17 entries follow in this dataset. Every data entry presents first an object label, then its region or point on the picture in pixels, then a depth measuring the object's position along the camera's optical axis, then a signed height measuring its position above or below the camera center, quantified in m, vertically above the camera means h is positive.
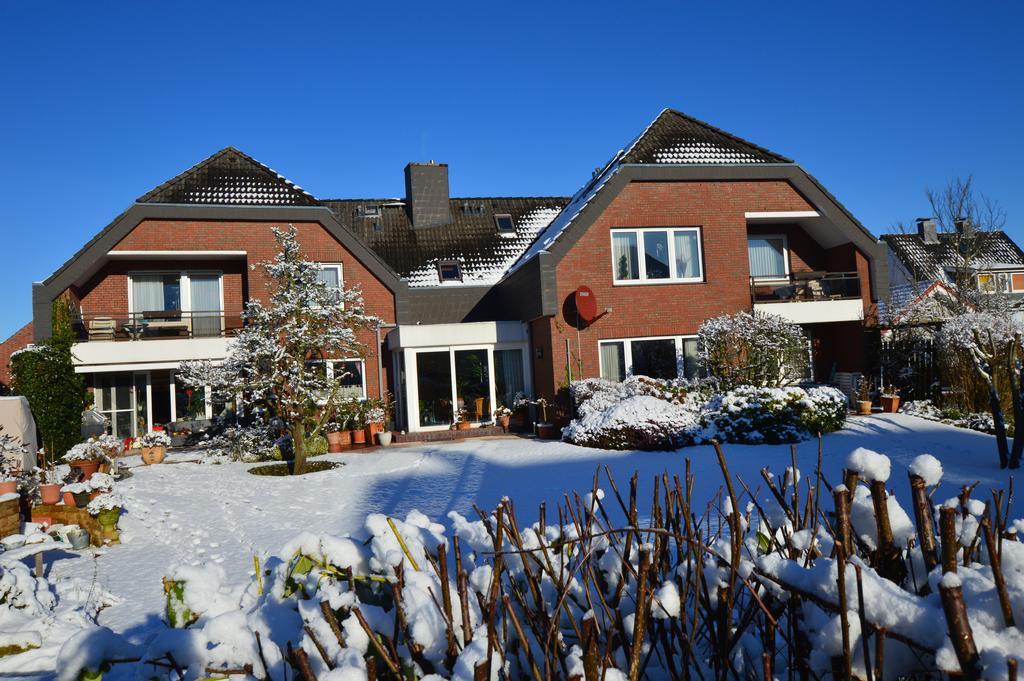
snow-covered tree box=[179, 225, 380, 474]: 13.77 +0.67
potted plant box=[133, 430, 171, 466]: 15.62 -1.25
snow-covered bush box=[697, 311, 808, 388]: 15.71 +0.14
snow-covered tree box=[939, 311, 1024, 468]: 9.85 -0.16
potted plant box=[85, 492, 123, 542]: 8.30 -1.38
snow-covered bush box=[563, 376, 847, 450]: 12.90 -1.09
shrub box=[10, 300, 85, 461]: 16.61 +0.08
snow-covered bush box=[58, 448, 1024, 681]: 1.55 -0.65
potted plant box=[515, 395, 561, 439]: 16.36 -1.39
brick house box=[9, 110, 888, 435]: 18.05 +2.34
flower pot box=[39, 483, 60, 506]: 9.06 -1.23
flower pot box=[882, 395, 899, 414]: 16.61 -1.25
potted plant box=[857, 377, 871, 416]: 16.73 -1.11
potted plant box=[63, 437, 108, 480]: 12.24 -1.08
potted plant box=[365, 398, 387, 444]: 17.34 -1.00
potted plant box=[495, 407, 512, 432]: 18.20 -1.18
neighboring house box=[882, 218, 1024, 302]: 36.38 +4.26
